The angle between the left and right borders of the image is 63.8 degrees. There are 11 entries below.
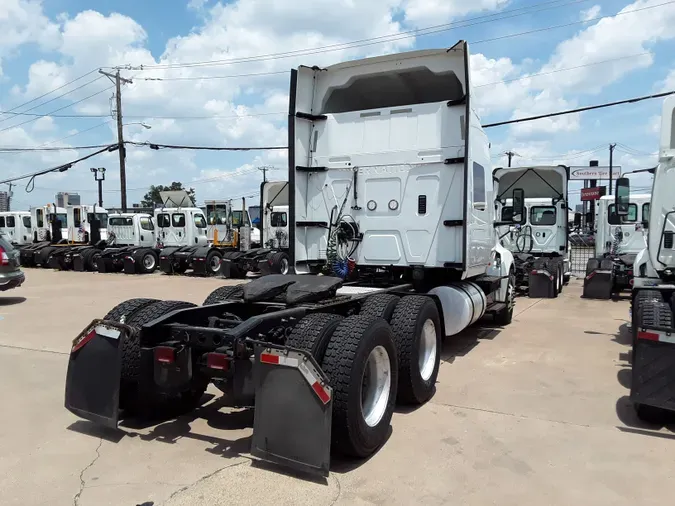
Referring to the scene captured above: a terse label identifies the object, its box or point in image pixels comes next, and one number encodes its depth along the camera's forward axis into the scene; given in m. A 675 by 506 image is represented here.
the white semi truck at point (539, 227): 14.33
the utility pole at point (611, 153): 60.78
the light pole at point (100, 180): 42.28
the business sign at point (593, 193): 15.53
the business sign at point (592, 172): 56.00
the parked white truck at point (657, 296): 4.49
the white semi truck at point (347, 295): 3.68
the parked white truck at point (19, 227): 28.28
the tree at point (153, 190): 78.03
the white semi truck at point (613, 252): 13.43
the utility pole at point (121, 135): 28.84
